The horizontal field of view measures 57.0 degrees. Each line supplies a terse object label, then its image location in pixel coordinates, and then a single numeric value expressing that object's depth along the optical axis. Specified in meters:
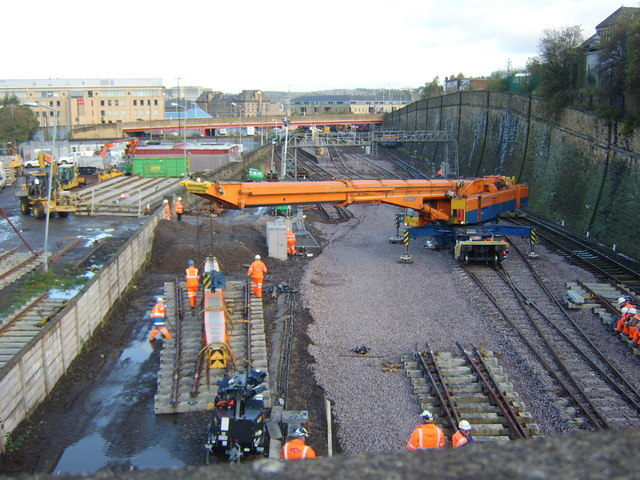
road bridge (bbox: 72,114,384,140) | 72.00
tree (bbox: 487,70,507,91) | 45.17
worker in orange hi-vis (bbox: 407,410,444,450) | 7.89
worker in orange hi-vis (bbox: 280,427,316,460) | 7.82
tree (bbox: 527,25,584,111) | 29.95
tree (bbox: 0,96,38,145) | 64.19
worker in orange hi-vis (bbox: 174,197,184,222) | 26.34
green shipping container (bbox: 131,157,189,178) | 40.22
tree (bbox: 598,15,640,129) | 22.80
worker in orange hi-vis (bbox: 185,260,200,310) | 15.38
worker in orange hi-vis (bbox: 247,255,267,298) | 16.09
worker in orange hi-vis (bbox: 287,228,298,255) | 21.77
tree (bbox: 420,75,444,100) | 86.69
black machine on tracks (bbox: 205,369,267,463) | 8.81
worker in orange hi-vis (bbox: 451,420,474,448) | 8.18
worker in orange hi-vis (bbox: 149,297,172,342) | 14.05
